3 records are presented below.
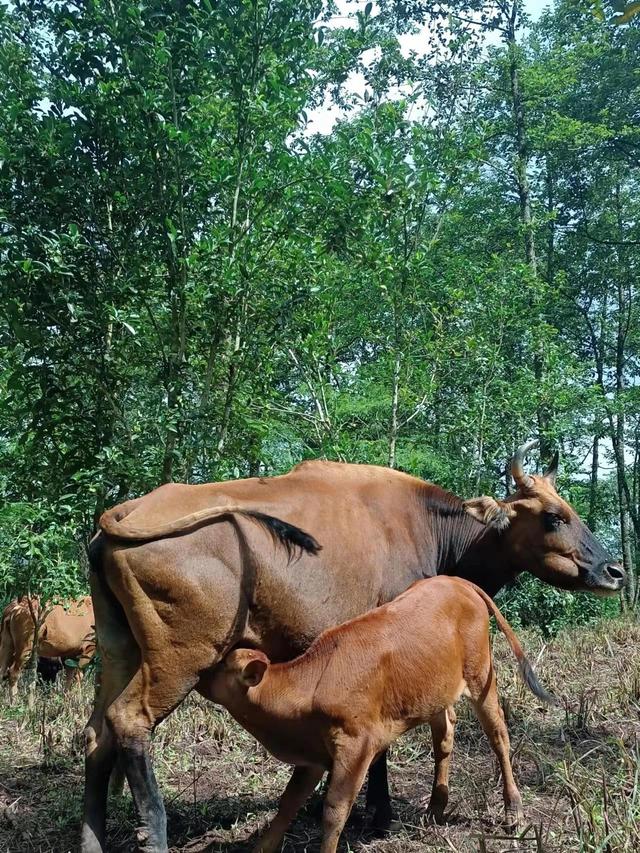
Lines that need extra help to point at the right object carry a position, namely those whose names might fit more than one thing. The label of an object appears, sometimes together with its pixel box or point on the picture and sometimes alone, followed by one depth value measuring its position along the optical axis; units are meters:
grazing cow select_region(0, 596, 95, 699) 12.90
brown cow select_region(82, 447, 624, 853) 4.80
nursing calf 4.60
